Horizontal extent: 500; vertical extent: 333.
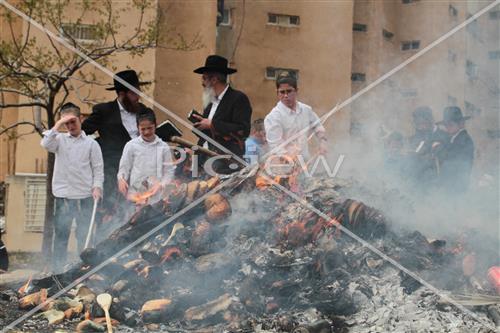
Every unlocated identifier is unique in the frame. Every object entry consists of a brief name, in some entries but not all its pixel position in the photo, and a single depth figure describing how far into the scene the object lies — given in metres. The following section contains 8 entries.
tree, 10.84
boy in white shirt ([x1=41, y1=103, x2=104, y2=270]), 7.38
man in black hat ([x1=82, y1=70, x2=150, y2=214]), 7.59
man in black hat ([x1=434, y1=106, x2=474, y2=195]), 8.63
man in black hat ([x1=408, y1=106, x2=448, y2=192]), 8.75
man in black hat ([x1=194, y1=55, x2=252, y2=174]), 7.33
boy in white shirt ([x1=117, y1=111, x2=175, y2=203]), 7.19
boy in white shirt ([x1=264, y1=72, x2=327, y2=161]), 7.61
